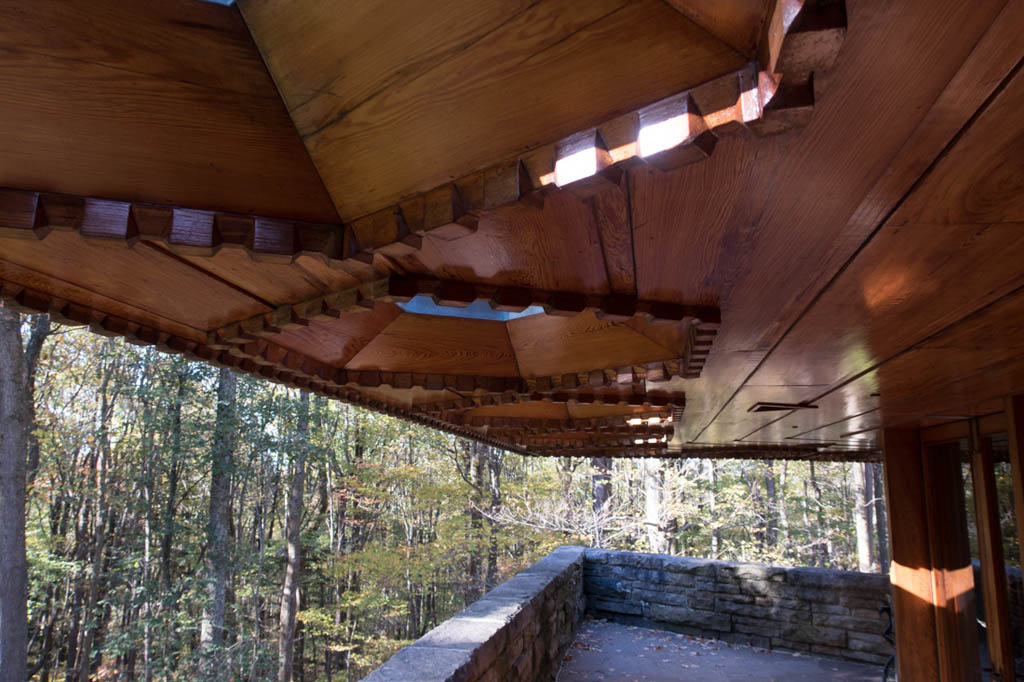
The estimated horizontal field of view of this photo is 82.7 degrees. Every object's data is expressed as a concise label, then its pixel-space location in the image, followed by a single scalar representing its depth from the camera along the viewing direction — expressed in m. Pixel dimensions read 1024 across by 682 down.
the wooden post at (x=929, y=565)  3.39
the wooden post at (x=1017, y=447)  2.35
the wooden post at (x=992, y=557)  2.65
